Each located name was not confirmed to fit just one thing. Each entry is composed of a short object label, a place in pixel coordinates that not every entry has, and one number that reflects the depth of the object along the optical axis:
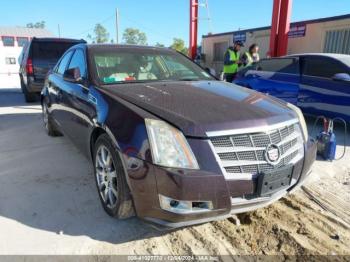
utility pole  29.58
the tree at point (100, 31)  80.31
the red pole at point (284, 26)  10.13
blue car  5.46
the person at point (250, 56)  9.03
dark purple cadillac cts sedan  2.15
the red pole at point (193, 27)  17.62
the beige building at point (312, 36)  11.07
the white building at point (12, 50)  20.87
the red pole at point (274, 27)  10.34
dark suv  8.34
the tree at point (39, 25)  106.94
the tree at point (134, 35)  72.41
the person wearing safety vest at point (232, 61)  8.58
